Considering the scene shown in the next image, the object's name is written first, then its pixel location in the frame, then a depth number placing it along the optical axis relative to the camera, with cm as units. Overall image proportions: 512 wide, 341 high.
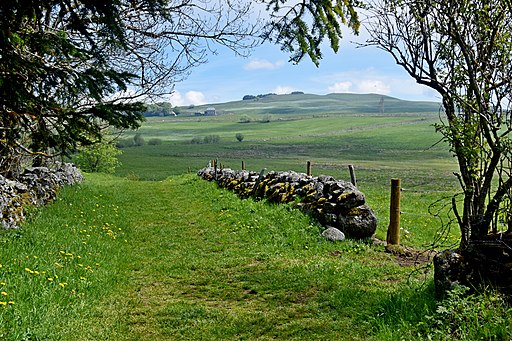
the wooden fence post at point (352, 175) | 1447
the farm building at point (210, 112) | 18938
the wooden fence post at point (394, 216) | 1005
